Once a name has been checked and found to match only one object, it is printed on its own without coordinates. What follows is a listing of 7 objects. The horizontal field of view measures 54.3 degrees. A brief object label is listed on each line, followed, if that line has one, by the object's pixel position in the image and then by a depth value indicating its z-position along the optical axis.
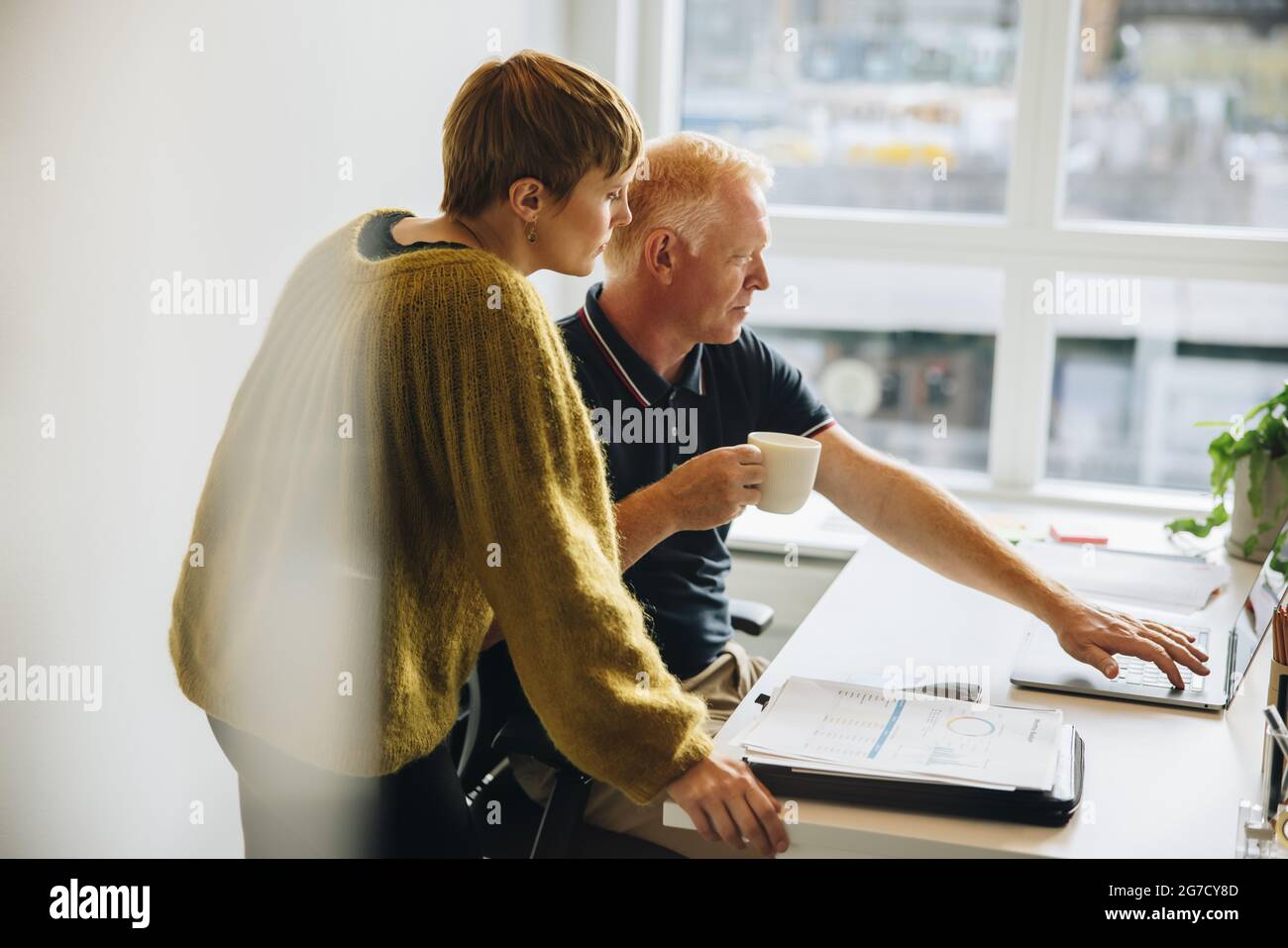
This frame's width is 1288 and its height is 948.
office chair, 1.44
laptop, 1.47
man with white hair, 1.78
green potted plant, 2.10
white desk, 1.13
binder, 1.14
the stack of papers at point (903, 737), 1.18
